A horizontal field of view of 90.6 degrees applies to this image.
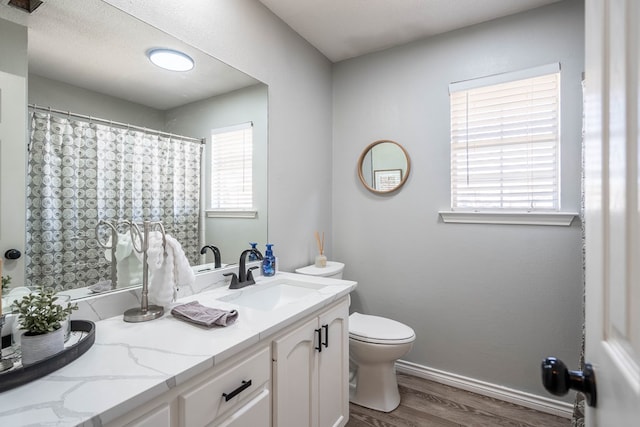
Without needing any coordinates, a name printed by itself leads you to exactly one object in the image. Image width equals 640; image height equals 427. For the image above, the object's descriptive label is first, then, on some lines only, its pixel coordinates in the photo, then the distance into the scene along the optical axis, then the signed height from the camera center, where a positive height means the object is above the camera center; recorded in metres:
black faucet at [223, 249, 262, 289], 1.66 -0.35
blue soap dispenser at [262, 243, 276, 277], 1.93 -0.32
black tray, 0.73 -0.38
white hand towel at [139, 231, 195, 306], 1.24 -0.23
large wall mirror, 1.09 +0.54
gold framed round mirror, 2.39 +0.35
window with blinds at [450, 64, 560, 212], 1.94 +0.45
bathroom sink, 1.62 -0.45
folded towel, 1.10 -0.38
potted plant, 0.80 -0.31
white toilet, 1.91 -0.91
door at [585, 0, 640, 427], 0.40 +0.00
